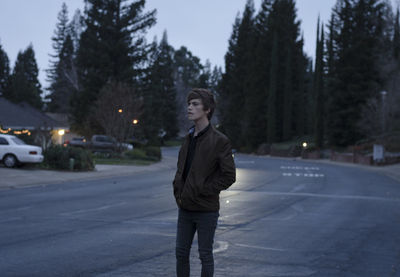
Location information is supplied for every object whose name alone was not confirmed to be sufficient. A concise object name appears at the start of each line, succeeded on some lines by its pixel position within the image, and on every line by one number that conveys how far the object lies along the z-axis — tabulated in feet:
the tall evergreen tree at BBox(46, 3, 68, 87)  338.54
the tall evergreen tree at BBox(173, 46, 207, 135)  396.41
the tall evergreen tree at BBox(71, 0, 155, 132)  177.06
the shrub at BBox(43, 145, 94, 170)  87.66
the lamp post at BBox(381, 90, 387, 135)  147.74
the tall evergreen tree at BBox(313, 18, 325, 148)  196.85
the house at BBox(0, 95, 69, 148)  152.87
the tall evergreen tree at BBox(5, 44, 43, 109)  253.85
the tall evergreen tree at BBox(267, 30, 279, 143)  227.20
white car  82.43
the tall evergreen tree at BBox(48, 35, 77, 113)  308.60
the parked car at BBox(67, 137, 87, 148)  161.02
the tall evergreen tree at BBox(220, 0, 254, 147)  258.57
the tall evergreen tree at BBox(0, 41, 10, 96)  258.22
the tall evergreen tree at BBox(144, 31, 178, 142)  292.61
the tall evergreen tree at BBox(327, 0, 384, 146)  196.24
